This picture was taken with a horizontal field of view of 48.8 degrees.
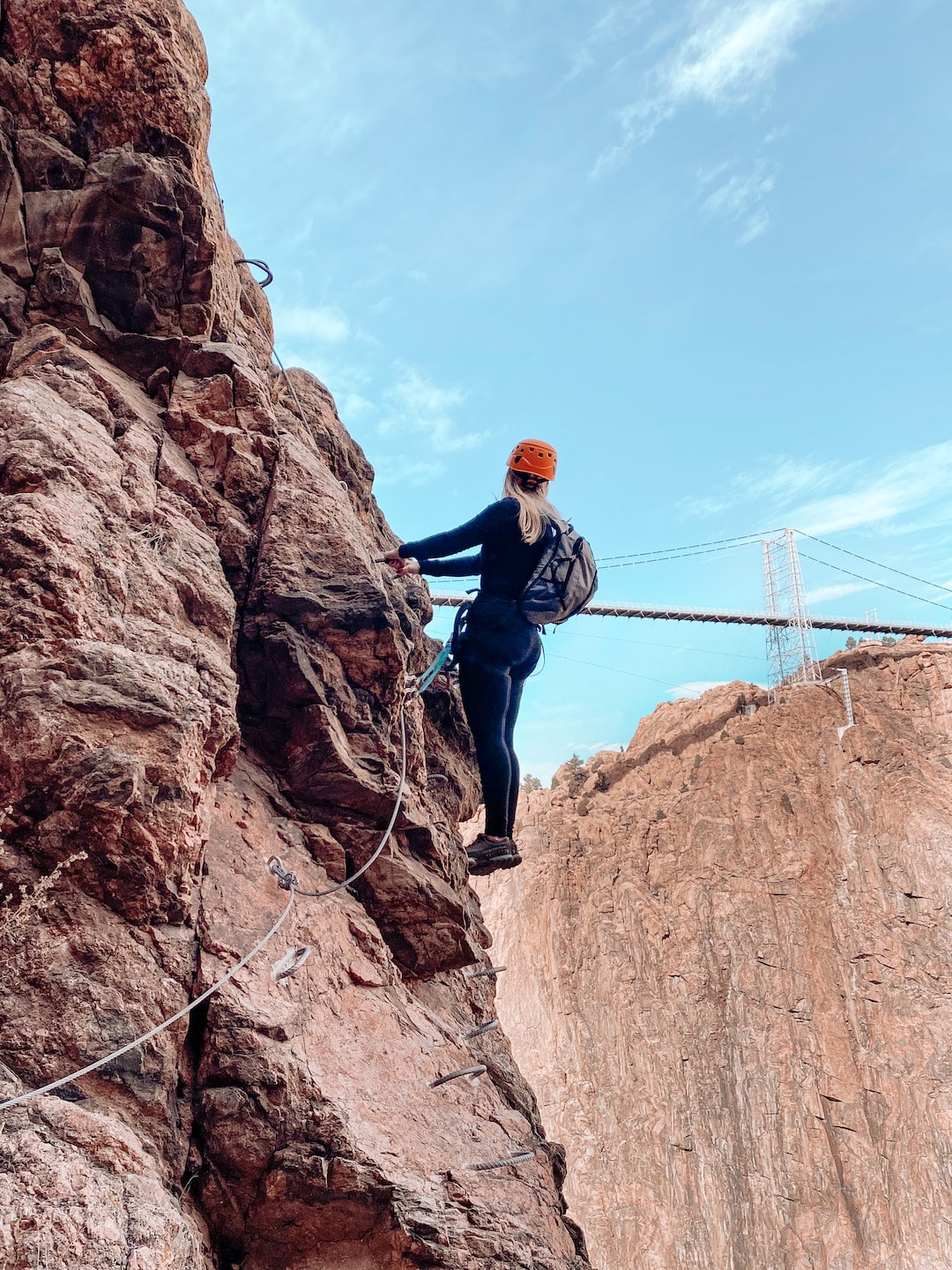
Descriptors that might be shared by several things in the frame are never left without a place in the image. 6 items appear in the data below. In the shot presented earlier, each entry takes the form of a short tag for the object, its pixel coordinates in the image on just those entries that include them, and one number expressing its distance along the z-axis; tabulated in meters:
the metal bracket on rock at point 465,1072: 4.00
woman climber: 5.17
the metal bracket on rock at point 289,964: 3.51
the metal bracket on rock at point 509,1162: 3.70
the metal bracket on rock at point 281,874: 3.87
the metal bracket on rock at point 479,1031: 4.77
